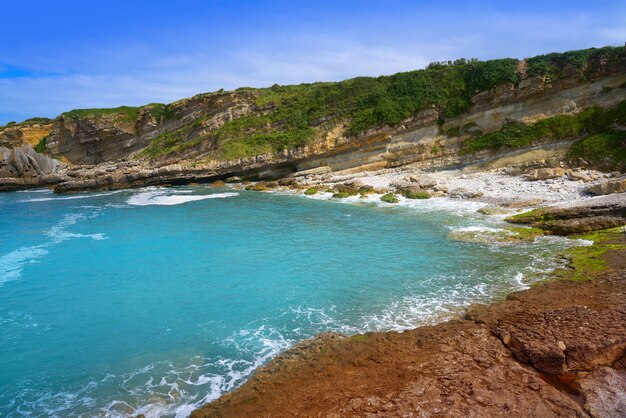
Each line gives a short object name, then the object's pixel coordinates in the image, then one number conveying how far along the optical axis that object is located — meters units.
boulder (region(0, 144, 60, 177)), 50.22
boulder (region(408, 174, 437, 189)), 31.67
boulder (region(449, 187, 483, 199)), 27.86
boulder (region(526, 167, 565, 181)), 27.64
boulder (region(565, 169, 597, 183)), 25.88
